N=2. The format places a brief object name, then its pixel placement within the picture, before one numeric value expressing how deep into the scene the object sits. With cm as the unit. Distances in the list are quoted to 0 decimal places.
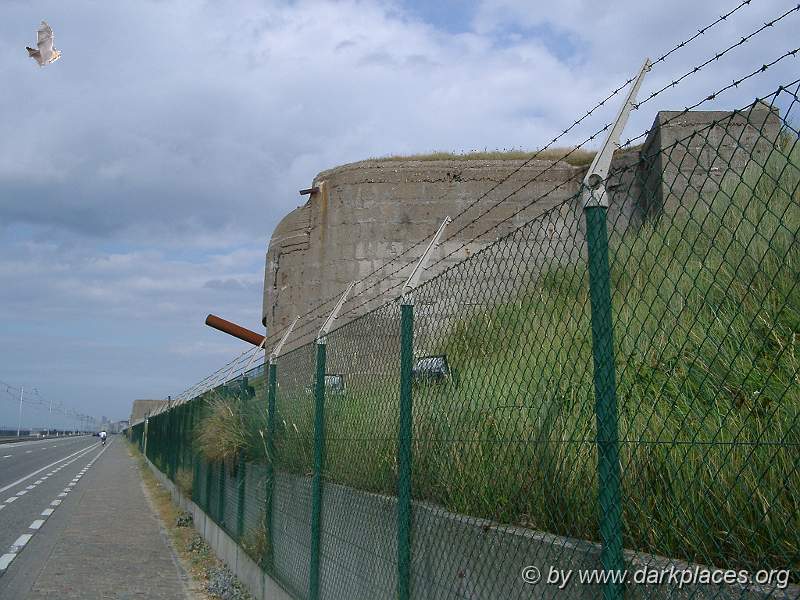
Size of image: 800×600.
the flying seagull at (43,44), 668
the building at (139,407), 9474
